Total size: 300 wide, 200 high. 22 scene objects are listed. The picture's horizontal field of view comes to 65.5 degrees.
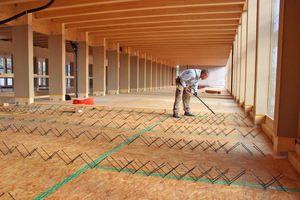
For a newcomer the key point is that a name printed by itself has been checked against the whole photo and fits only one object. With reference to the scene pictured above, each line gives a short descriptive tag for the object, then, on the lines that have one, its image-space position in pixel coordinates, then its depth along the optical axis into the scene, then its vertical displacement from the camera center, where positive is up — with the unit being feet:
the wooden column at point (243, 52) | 35.53 +4.77
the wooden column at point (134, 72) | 77.83 +3.52
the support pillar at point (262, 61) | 20.16 +1.98
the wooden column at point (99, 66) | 56.70 +3.89
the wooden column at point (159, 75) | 112.27 +3.67
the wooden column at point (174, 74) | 154.79 +5.93
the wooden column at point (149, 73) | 93.50 +3.87
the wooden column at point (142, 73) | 84.89 +3.47
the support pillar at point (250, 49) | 27.20 +4.07
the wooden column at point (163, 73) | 122.15 +5.16
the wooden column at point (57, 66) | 42.60 +2.84
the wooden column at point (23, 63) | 35.78 +2.81
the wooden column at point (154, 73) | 102.60 +4.24
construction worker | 25.99 +0.22
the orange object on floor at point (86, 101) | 34.50 -2.88
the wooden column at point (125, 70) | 70.79 +3.74
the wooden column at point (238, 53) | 42.61 +5.68
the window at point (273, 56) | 19.26 +2.38
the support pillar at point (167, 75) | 133.59 +4.14
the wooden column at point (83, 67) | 50.10 +3.18
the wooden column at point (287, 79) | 11.86 +0.27
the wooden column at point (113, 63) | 63.36 +5.21
